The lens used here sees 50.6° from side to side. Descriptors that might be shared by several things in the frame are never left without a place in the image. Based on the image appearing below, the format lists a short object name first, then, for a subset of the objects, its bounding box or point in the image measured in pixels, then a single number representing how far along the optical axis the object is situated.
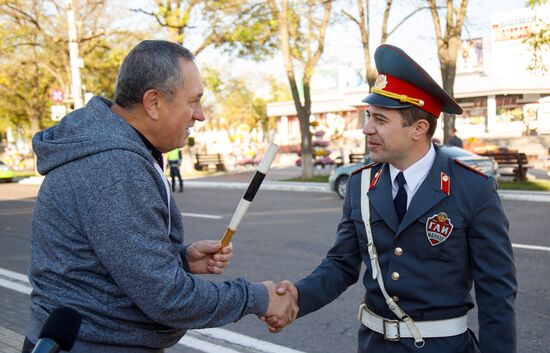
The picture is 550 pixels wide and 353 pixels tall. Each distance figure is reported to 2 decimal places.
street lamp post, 22.69
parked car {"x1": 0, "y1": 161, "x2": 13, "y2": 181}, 27.73
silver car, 14.58
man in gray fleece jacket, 1.83
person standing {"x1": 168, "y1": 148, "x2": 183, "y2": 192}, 18.41
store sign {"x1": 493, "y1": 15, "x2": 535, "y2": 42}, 41.41
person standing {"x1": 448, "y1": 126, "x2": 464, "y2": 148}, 16.09
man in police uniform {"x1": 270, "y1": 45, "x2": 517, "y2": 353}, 2.29
